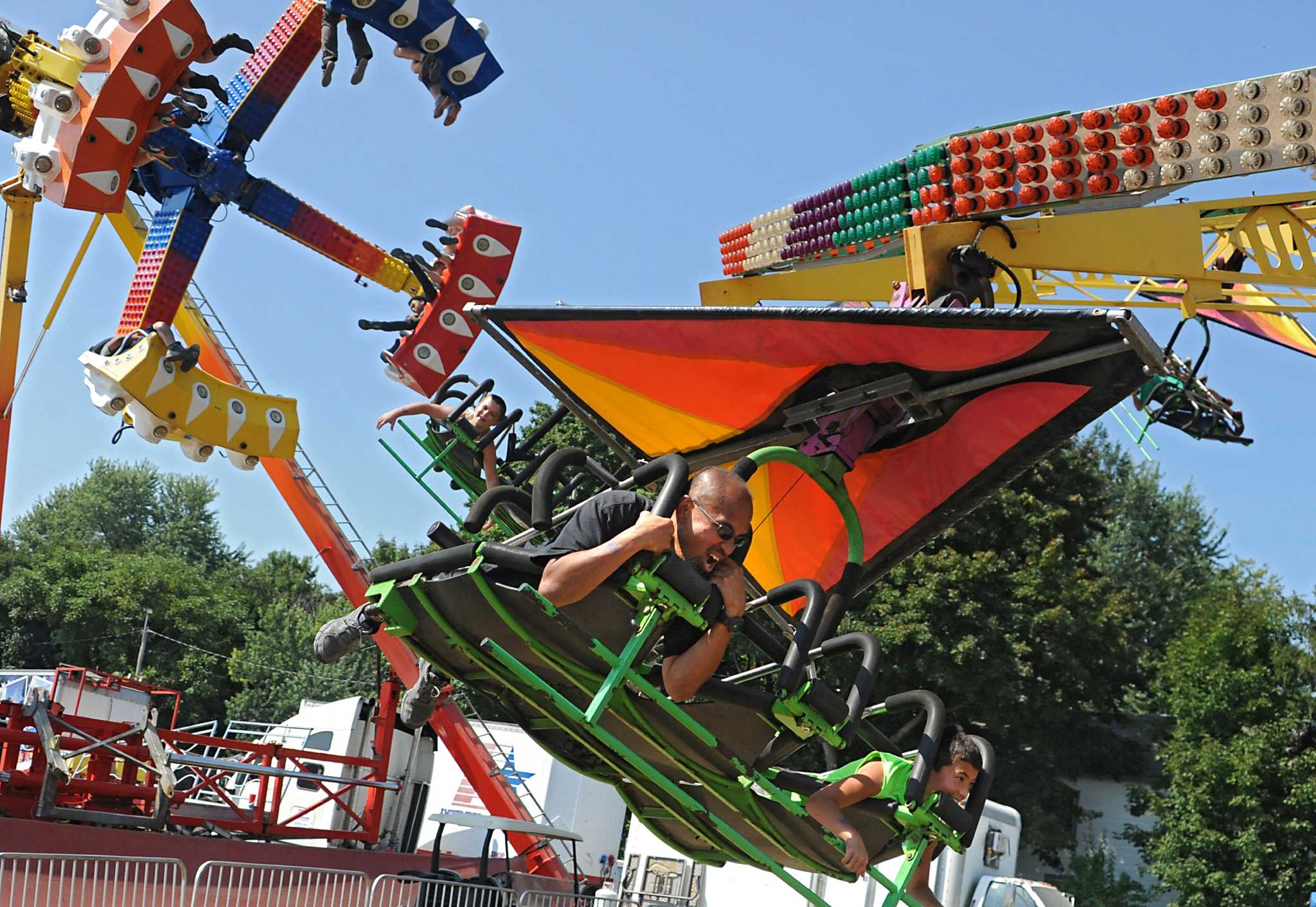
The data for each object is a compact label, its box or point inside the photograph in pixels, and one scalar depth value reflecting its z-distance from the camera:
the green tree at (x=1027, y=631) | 24.84
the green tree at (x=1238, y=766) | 23.39
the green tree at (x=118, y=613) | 43.53
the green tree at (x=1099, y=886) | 25.38
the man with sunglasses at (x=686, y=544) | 5.15
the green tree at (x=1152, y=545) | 37.78
